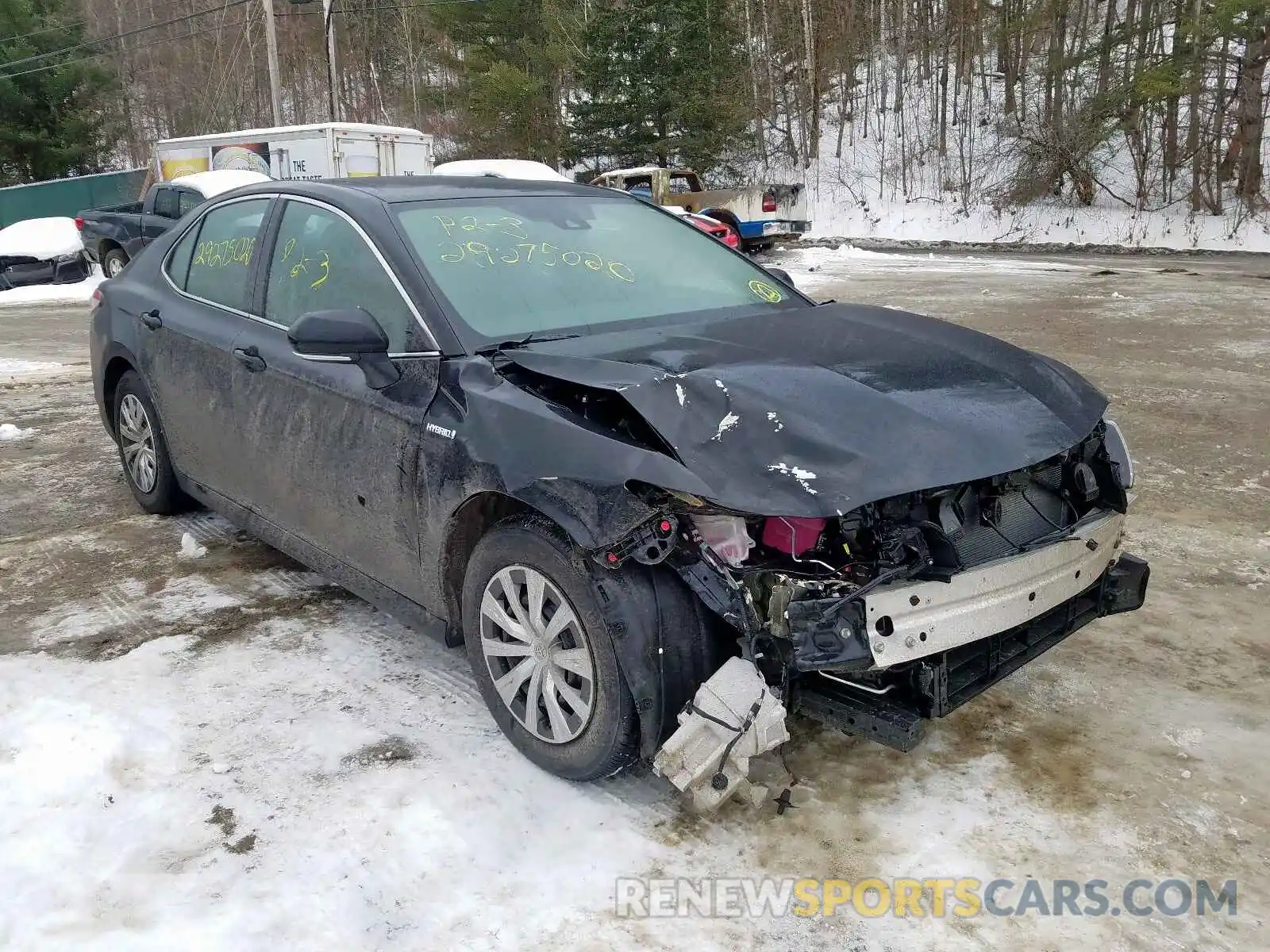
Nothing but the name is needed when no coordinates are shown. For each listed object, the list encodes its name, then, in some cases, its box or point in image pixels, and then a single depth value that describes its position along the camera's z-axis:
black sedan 2.59
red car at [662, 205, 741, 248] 18.31
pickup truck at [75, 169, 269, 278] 15.35
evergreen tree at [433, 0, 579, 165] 36.19
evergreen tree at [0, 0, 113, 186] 32.59
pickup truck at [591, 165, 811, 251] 21.61
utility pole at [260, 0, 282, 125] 27.81
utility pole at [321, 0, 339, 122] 27.27
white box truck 20.20
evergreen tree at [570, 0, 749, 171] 33.16
